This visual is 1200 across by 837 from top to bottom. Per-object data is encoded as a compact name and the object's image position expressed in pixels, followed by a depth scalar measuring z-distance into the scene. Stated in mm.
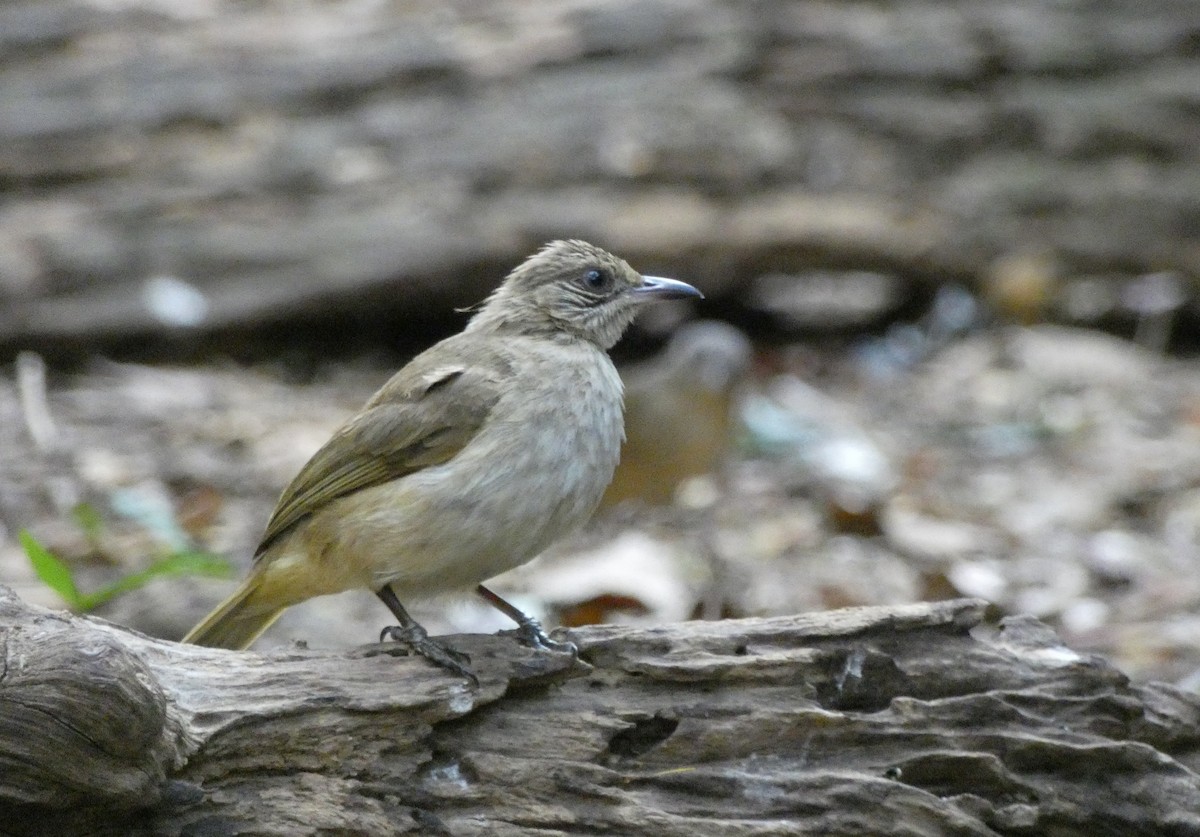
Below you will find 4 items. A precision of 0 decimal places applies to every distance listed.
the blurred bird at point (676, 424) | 14602
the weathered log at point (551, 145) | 16312
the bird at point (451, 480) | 8727
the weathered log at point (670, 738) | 6891
